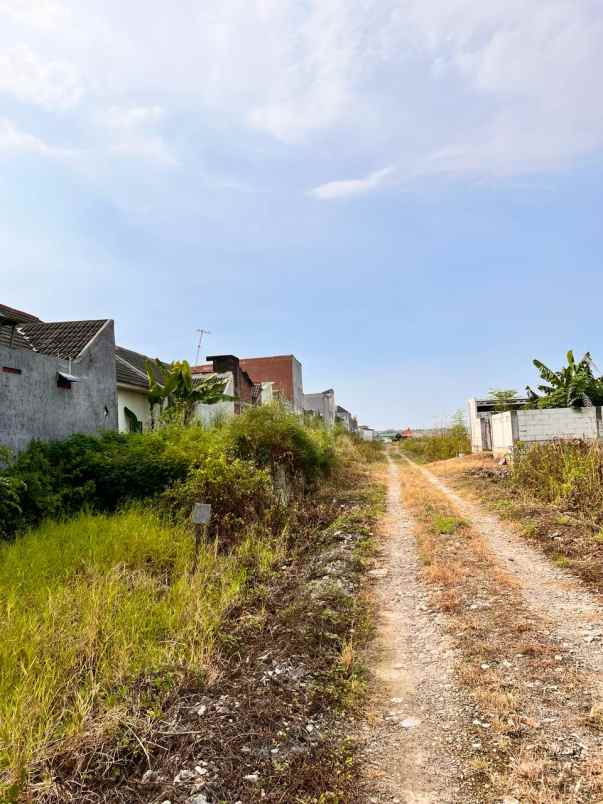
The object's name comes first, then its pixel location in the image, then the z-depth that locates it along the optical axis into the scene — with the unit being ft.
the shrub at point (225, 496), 29.76
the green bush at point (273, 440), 39.60
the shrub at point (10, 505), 24.69
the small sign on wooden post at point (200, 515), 22.26
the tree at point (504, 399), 87.76
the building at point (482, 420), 84.12
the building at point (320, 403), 162.10
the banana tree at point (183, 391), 57.82
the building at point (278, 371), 145.07
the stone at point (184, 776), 9.25
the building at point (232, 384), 82.28
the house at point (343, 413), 230.46
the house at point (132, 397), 60.17
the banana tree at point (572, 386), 68.39
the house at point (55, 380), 29.68
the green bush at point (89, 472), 28.17
